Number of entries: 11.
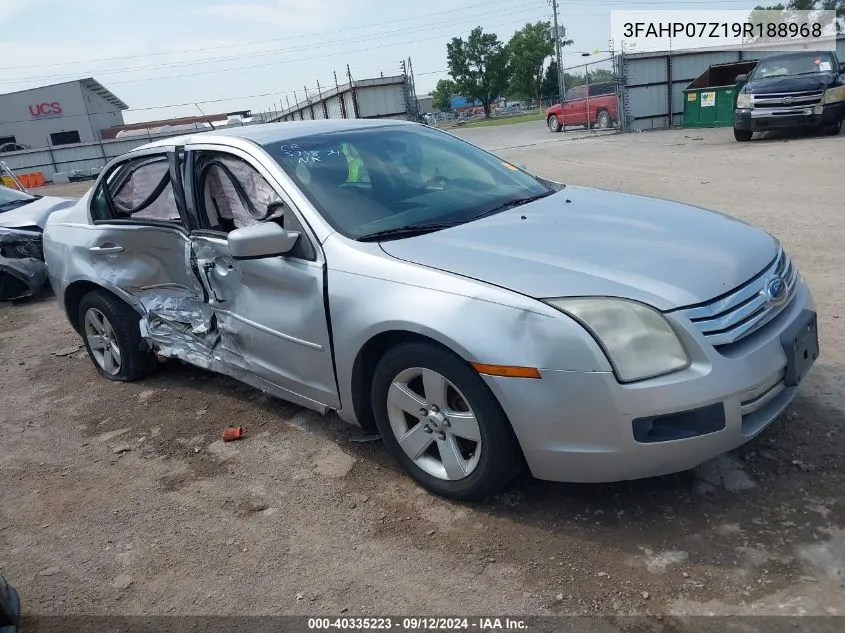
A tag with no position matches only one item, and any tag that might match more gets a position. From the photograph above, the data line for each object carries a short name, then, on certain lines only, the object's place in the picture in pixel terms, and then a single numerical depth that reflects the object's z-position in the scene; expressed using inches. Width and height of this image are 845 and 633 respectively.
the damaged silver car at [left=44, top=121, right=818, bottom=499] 95.0
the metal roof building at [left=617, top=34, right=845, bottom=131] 821.2
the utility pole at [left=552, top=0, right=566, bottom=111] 978.1
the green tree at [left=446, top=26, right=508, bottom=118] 2918.3
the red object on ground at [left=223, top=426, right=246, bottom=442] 150.4
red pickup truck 887.7
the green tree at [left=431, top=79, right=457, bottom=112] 3430.1
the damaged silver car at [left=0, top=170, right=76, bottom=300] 312.0
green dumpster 751.1
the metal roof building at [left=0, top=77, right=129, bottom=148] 2012.8
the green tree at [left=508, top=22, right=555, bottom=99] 2810.0
